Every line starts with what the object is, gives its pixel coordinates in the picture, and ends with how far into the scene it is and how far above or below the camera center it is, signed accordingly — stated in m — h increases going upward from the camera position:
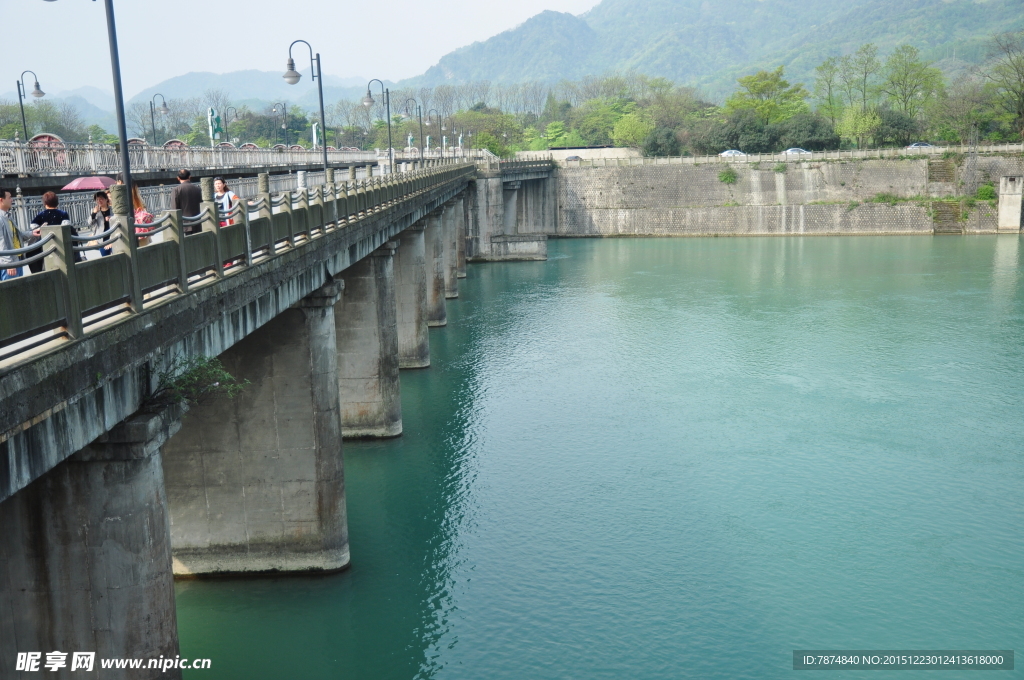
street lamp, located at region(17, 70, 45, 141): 37.19 +3.49
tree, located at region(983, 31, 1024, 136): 97.38 +6.99
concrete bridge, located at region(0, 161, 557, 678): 9.20 -3.37
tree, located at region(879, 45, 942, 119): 127.25 +9.85
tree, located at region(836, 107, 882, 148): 104.69 +3.40
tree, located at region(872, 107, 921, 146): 103.12 +2.70
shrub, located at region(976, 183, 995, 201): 81.81 -3.50
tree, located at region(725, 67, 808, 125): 122.62 +8.33
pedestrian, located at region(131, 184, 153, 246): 12.98 -0.51
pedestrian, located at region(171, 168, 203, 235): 14.55 -0.32
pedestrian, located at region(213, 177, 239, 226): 15.70 -0.36
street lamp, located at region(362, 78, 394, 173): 36.32 +2.68
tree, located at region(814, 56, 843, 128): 129.88 +10.48
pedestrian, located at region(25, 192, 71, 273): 11.74 -0.40
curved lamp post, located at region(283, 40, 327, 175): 26.56 +2.78
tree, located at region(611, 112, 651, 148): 137.70 +4.65
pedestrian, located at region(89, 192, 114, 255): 12.82 -0.46
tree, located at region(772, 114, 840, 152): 96.69 +2.37
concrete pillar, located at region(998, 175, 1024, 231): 78.56 -4.26
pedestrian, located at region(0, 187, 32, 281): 9.93 -0.58
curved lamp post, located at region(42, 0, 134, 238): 12.45 +1.12
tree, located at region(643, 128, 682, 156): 104.81 +2.11
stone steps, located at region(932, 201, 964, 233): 82.19 -5.47
